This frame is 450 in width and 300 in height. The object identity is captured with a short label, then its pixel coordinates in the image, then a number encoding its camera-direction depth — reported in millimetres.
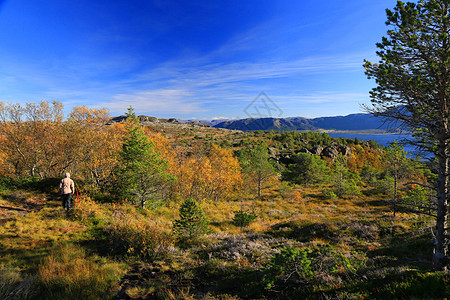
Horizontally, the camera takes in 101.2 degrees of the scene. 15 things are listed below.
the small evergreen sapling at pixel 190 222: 10367
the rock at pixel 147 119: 150600
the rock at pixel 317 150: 79188
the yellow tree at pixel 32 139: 17562
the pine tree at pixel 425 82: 5172
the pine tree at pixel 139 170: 14023
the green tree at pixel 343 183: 34594
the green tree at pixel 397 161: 19250
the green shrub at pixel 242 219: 16141
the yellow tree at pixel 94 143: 16469
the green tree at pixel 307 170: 48625
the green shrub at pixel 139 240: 8391
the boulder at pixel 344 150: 85000
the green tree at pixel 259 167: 33125
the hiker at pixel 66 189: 10789
